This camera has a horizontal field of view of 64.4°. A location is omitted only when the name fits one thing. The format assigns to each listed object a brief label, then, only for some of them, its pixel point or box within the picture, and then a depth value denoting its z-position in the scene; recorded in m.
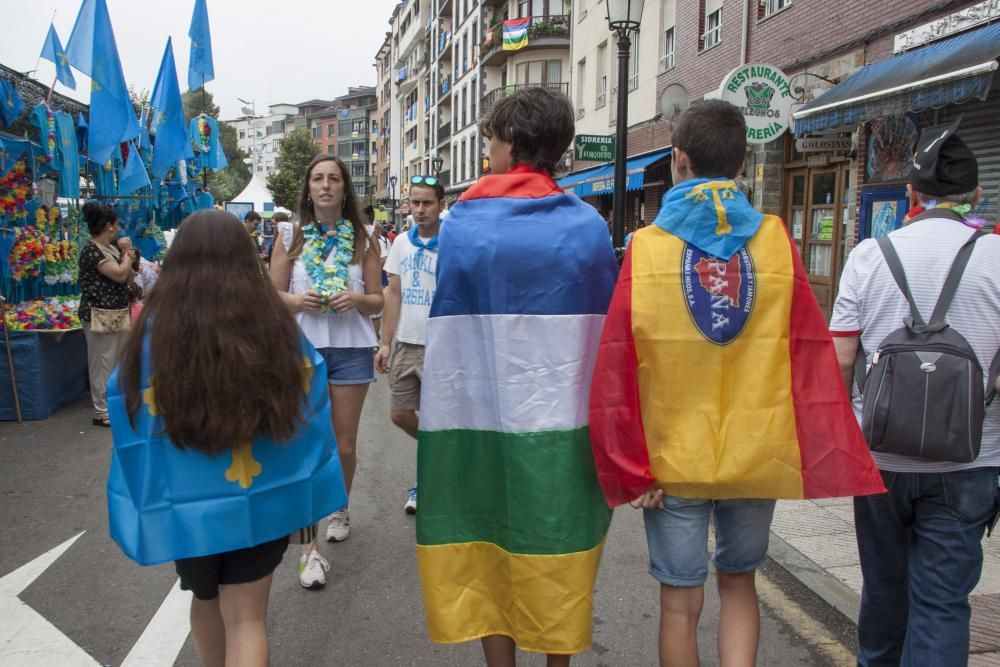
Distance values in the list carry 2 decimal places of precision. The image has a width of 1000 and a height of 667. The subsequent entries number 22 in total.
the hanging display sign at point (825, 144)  10.18
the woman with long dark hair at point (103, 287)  7.17
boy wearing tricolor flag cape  2.35
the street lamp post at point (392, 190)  33.99
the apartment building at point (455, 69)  36.34
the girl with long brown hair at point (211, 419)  2.18
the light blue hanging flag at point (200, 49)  11.70
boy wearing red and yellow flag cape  2.20
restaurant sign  8.03
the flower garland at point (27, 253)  7.52
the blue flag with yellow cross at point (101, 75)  8.16
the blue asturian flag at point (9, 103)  7.20
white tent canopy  28.67
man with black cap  2.42
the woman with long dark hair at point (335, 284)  3.88
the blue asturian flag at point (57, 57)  8.71
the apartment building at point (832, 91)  7.38
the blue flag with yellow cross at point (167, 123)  10.39
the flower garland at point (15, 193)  7.31
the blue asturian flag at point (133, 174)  9.13
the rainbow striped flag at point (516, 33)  35.53
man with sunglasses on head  4.22
